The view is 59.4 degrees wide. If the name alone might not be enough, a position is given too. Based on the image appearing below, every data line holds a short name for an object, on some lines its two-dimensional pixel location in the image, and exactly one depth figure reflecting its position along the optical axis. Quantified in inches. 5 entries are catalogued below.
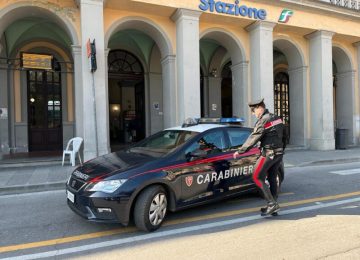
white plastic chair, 398.6
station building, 419.8
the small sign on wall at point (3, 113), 517.3
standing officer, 195.3
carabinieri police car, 167.8
